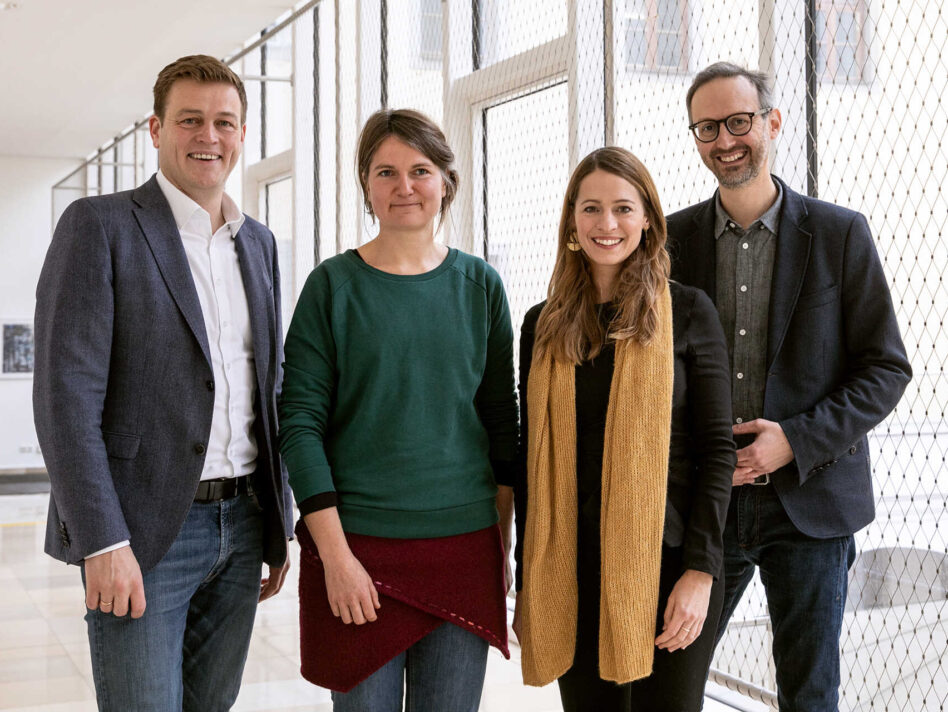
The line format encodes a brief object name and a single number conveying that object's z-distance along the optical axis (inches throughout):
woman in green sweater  68.9
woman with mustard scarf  69.6
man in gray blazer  66.9
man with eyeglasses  79.9
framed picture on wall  453.4
